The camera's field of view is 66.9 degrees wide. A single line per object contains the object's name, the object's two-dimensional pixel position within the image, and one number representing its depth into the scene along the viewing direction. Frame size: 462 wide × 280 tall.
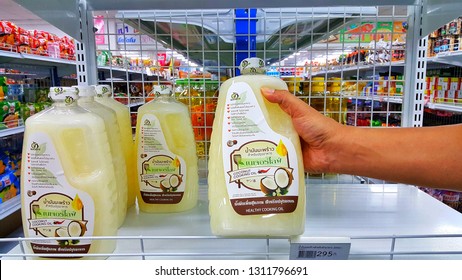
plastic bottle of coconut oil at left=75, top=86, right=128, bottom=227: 0.79
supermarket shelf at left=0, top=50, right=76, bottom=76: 2.90
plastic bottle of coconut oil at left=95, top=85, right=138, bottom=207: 0.93
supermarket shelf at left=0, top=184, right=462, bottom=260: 0.69
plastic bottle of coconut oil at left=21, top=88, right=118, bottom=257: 0.64
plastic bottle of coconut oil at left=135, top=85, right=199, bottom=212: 0.87
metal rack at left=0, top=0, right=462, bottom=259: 0.73
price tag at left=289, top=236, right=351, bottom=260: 0.58
